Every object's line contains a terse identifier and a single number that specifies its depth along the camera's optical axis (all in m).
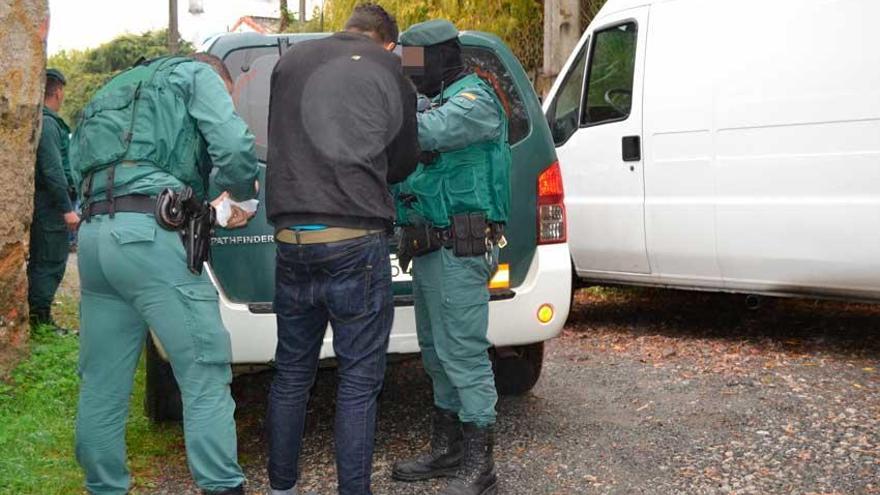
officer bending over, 3.48
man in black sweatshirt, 3.51
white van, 5.76
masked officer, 4.00
